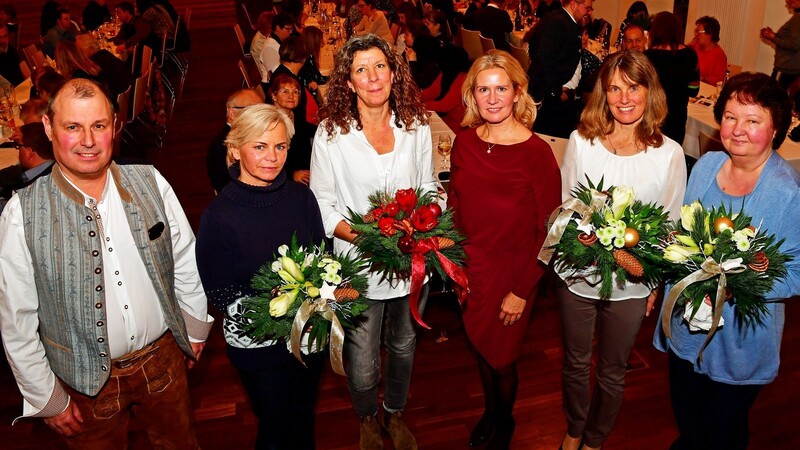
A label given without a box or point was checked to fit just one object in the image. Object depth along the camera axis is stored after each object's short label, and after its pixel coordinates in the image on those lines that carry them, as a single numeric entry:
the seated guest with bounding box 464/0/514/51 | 9.01
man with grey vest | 2.29
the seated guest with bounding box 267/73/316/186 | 4.45
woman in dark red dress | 2.86
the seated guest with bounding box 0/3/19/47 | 9.33
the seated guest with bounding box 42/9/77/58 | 9.44
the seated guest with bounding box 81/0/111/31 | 10.76
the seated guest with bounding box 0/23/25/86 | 8.08
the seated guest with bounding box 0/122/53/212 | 3.67
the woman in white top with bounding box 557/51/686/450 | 2.77
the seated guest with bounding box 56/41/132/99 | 6.66
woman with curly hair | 2.90
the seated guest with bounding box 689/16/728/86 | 6.81
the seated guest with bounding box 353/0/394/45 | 8.88
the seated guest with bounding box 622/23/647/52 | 6.32
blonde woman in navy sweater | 2.57
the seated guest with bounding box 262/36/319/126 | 5.28
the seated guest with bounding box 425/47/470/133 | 6.66
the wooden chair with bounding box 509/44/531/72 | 8.04
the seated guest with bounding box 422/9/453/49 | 7.44
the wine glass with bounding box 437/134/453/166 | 4.62
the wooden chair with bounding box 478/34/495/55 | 8.79
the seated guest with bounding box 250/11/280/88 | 8.10
